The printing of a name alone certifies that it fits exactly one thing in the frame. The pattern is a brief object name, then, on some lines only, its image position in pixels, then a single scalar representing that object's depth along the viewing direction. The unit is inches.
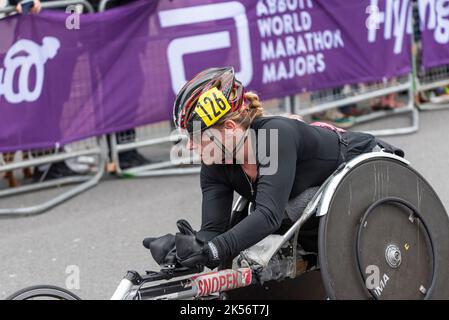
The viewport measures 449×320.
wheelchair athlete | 255.4
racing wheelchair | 254.4
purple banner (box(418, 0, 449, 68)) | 682.2
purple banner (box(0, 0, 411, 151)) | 502.9
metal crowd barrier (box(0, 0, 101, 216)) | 506.0
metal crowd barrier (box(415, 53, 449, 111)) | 720.3
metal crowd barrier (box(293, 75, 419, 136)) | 645.9
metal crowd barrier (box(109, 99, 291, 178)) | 569.0
